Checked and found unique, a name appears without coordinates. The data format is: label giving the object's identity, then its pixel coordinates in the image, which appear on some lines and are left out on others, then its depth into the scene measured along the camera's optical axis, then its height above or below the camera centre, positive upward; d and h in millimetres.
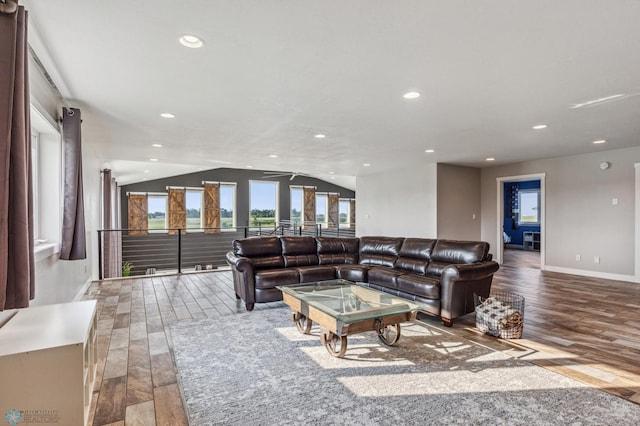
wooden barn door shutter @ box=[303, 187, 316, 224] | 13727 +397
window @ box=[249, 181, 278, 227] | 12812 +349
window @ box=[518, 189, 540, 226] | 11562 +193
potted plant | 10302 -1742
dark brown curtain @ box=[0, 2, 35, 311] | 1626 +275
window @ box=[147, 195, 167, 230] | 11445 +113
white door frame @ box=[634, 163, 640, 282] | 5781 -334
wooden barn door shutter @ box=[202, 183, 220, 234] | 11906 +255
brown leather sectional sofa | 3664 -750
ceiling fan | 12284 +1465
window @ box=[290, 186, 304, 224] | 13508 +354
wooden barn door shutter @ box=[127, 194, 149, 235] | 11141 +45
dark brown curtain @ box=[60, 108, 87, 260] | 3443 +259
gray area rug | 1993 -1229
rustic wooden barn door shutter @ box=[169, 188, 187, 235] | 11562 +181
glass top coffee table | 2662 -859
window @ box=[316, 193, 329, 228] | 14219 +193
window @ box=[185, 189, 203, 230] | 11828 +219
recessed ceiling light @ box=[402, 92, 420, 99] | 3262 +1177
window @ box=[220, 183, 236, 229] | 12266 +334
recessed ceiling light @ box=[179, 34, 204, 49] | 2244 +1199
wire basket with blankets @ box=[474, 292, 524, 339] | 3238 -1061
